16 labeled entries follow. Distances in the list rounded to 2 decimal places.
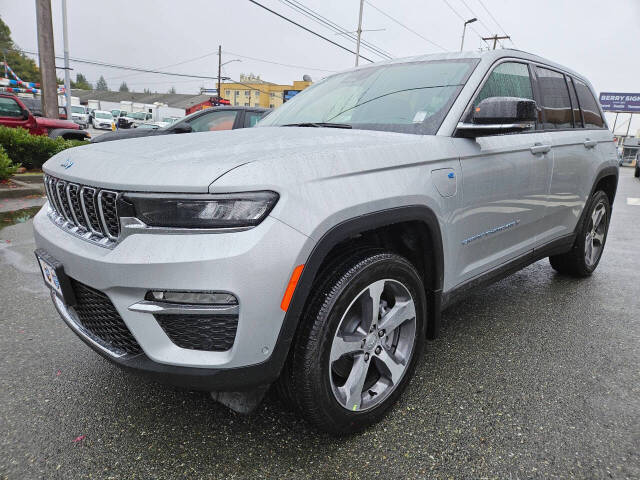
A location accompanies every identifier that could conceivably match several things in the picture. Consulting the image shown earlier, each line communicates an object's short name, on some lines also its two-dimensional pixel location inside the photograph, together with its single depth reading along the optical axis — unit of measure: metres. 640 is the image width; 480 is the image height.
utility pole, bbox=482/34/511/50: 40.34
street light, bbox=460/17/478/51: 31.30
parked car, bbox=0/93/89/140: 10.52
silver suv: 1.48
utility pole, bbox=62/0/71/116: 18.15
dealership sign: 49.91
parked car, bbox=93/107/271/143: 7.73
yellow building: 73.88
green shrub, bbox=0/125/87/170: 8.83
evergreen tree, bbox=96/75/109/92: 156.88
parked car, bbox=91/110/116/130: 40.69
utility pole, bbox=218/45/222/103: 53.04
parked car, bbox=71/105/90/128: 40.00
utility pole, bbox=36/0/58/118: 10.99
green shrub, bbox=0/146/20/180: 7.45
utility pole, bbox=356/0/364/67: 24.42
